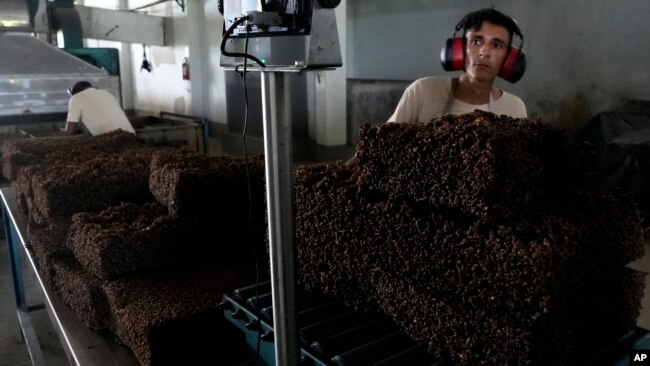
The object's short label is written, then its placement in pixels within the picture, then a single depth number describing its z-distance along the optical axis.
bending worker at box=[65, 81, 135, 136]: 3.31
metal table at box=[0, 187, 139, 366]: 1.33
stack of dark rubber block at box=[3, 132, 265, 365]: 1.28
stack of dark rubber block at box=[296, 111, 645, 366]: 0.78
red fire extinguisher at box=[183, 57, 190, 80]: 7.02
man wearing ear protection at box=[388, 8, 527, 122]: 1.45
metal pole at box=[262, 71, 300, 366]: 0.77
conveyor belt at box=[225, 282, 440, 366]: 0.92
